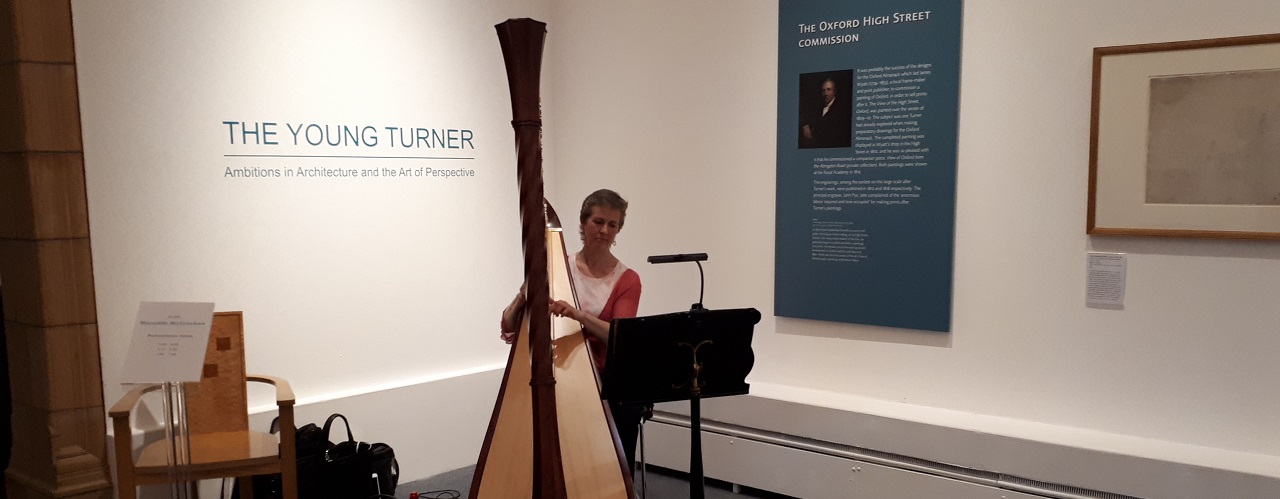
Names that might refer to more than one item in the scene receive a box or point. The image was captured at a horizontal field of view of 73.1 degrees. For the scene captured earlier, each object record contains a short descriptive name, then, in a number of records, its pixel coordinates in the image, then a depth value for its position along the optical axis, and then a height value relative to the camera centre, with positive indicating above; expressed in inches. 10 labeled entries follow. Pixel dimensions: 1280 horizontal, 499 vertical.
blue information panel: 133.7 +3.9
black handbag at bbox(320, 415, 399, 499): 130.1 -43.2
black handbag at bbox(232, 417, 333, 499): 127.3 -42.1
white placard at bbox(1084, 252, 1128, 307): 121.7 -13.6
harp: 66.4 -20.4
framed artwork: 110.2 +5.6
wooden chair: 108.2 -33.9
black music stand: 90.0 -18.3
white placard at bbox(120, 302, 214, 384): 88.4 -15.8
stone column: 108.6 -9.2
